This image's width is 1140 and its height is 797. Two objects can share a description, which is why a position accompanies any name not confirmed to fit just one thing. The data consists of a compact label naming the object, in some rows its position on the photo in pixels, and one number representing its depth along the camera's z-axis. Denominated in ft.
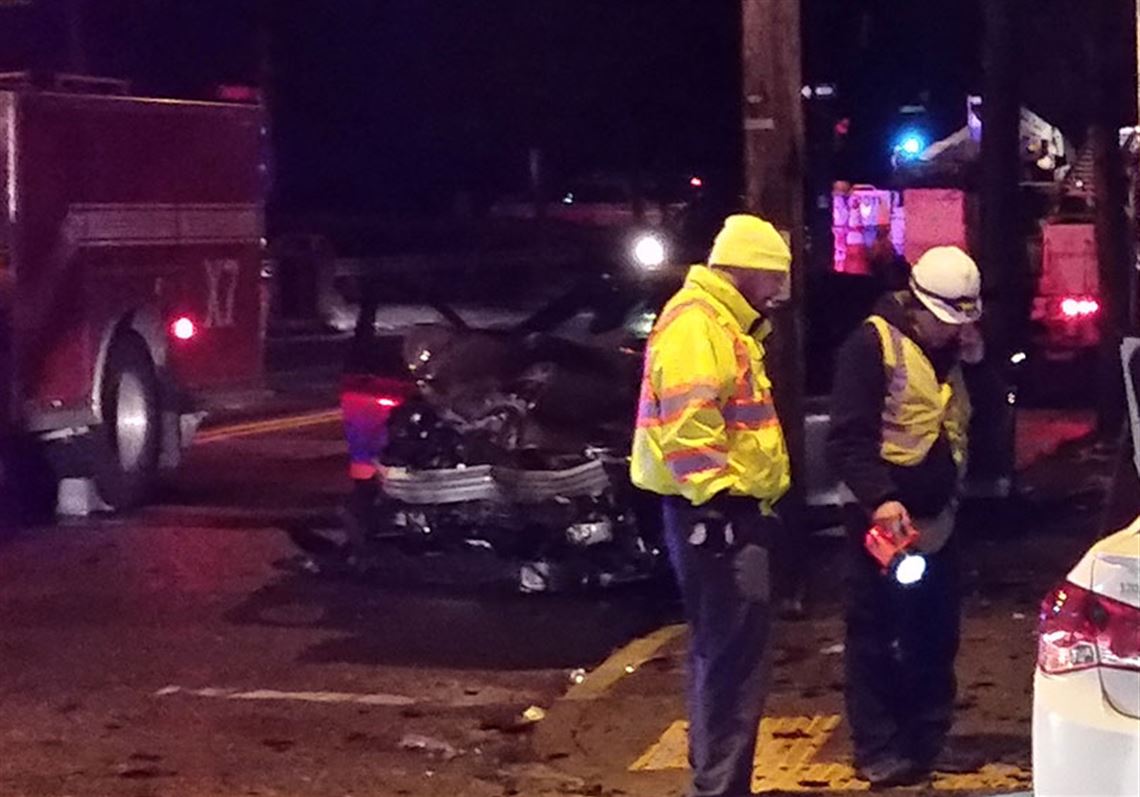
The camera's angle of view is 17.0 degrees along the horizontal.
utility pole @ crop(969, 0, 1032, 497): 67.65
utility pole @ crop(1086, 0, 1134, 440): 81.76
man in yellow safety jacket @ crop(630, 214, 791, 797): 34.62
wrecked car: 55.00
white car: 23.67
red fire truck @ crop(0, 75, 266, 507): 70.26
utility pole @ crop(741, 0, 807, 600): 50.71
